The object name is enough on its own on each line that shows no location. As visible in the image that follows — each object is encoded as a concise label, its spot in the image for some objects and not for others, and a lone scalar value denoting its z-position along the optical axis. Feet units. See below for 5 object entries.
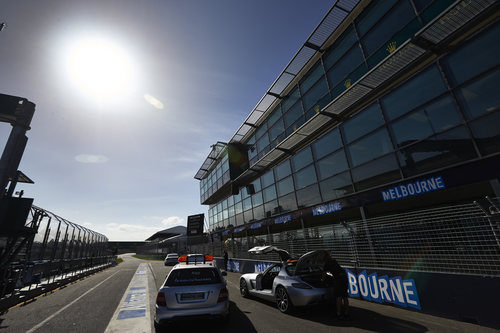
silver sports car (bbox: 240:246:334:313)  18.85
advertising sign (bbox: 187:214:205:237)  122.11
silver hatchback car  14.76
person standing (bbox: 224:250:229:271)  64.39
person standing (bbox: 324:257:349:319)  17.93
